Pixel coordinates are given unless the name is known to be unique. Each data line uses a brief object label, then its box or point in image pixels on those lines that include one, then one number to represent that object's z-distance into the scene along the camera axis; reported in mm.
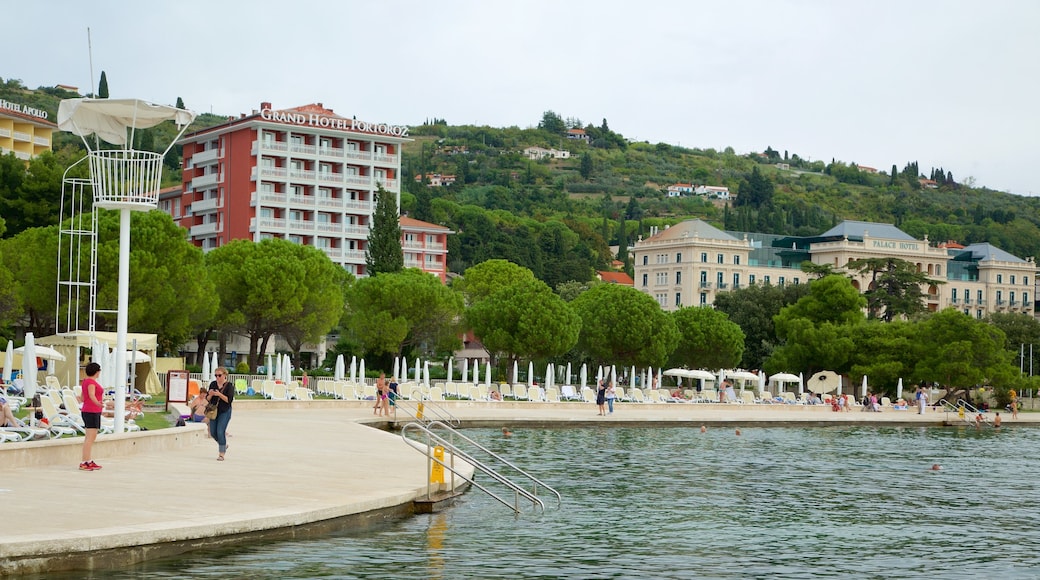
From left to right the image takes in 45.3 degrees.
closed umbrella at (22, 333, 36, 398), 26406
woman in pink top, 17391
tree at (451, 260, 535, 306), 101688
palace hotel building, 128250
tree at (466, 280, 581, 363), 65062
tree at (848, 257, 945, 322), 100425
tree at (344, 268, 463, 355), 69188
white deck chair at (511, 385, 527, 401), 54094
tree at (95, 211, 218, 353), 52344
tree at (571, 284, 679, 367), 71562
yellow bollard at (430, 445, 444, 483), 18047
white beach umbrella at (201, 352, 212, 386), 41875
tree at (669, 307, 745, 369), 77375
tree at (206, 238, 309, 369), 63906
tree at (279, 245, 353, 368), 65812
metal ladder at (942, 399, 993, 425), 59772
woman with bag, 20094
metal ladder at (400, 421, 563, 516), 17469
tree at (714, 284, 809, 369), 93625
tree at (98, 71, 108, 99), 122175
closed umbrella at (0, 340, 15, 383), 32219
